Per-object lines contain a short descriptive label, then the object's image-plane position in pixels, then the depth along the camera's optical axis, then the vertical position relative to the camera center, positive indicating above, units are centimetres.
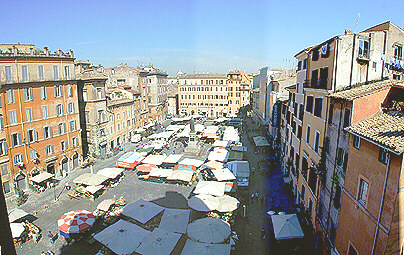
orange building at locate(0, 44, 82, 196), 2552 -290
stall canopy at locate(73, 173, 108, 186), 2498 -863
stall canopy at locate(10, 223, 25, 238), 1714 -914
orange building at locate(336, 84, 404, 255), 900 -361
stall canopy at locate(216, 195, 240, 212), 1956 -859
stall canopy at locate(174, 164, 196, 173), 2834 -844
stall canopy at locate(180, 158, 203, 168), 3011 -837
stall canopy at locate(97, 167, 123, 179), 2695 -861
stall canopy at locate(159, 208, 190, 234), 1734 -875
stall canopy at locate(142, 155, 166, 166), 3116 -844
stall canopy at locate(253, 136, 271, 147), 3681 -748
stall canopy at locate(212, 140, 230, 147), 3891 -810
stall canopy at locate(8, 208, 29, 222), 1909 -913
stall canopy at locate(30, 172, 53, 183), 2647 -892
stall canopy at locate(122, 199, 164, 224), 1852 -868
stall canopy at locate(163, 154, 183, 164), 3200 -855
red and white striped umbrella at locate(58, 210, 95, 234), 1750 -896
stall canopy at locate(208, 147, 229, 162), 3149 -804
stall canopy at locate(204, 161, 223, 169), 2911 -833
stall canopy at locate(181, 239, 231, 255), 1451 -875
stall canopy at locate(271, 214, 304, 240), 1582 -836
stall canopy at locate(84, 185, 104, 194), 2392 -907
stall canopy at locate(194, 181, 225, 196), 2223 -840
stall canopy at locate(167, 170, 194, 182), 2583 -849
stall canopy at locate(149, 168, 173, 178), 2723 -865
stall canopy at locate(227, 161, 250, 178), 2621 -811
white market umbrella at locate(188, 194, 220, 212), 1961 -855
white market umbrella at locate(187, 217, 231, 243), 1574 -857
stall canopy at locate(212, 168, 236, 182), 2548 -831
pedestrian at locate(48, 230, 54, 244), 1770 -997
